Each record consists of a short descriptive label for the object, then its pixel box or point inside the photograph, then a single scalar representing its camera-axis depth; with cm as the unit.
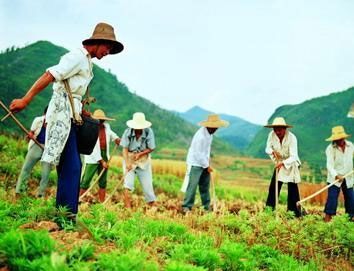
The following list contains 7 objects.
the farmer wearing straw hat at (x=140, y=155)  777
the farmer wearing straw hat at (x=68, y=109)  412
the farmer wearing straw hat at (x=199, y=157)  808
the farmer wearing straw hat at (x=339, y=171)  781
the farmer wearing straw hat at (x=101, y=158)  805
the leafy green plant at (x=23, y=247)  307
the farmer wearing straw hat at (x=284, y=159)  762
